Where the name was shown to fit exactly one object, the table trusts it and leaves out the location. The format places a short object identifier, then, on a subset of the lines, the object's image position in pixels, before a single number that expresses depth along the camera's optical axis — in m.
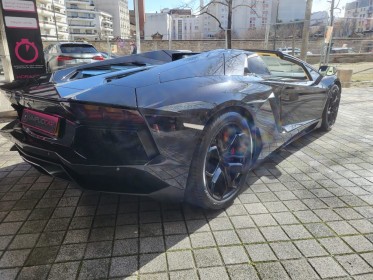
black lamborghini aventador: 1.88
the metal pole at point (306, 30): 11.40
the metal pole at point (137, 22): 12.40
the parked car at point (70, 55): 11.04
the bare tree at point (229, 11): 10.98
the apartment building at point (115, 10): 101.62
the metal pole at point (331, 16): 11.01
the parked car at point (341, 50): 29.20
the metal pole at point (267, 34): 13.91
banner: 5.46
